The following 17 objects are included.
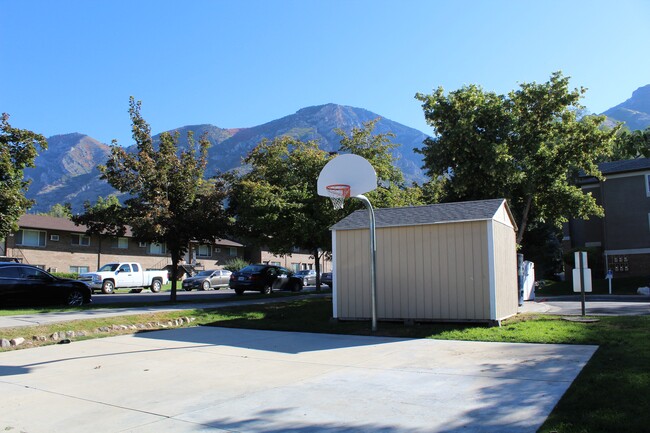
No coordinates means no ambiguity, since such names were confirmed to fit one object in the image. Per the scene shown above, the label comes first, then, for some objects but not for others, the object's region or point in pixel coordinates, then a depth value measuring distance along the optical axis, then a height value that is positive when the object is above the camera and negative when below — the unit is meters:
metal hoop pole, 12.49 +0.03
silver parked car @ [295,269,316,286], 40.62 -1.37
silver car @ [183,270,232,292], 36.66 -1.41
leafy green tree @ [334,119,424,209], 23.52 +4.84
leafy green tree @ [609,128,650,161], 47.25 +10.36
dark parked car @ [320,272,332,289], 35.53 -1.32
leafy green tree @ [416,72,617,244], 24.58 +5.64
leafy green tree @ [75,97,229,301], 19.03 +2.63
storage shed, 12.65 -0.15
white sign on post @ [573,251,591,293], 14.32 -0.39
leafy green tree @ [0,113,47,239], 18.64 +3.60
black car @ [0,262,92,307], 16.61 -0.82
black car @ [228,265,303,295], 26.19 -0.97
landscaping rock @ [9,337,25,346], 11.30 -1.73
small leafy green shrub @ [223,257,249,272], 49.69 -0.30
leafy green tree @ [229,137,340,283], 21.52 +2.60
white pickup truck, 29.95 -0.94
